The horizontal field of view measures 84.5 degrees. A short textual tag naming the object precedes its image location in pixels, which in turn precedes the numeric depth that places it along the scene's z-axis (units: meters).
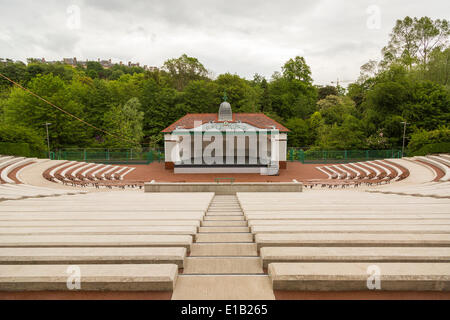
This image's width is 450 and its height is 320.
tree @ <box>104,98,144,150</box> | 33.22
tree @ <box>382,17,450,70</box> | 35.44
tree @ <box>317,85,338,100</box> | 53.38
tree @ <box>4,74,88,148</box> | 31.25
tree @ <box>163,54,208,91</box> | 47.91
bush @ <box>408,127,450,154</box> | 21.98
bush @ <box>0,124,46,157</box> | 20.17
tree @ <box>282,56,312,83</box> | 49.59
